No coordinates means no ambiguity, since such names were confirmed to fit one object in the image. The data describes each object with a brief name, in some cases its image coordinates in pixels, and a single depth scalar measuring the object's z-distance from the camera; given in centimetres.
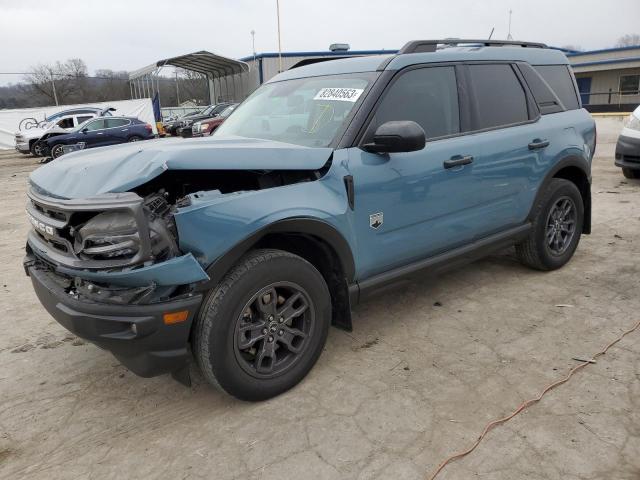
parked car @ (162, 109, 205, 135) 2305
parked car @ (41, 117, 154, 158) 1928
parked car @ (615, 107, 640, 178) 820
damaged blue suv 233
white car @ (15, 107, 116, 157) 2053
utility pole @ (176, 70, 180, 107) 4016
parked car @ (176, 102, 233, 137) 2233
